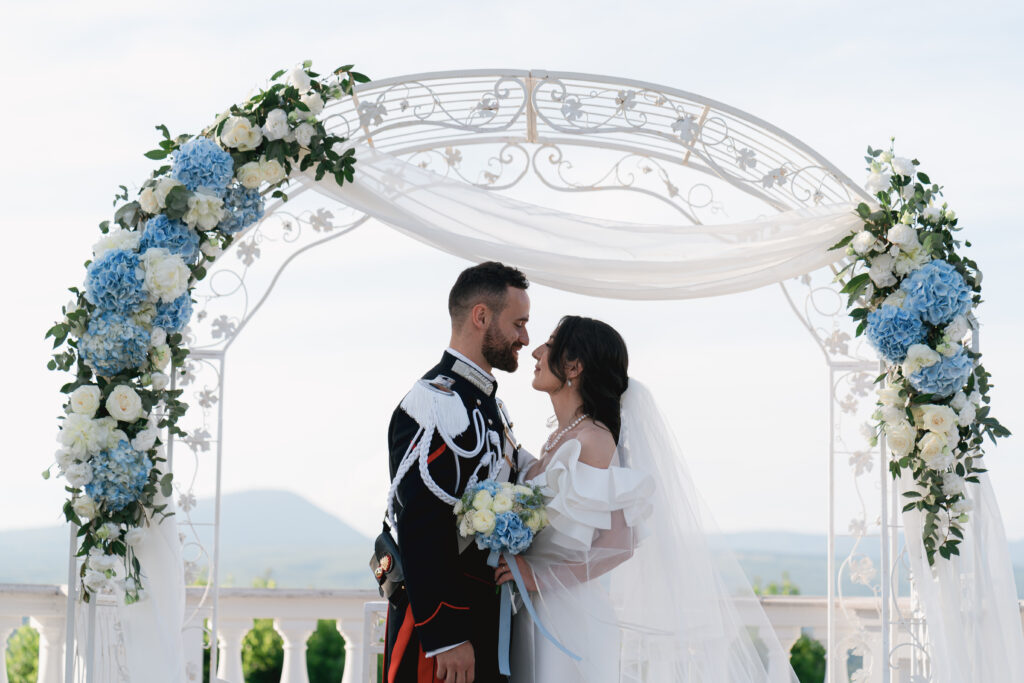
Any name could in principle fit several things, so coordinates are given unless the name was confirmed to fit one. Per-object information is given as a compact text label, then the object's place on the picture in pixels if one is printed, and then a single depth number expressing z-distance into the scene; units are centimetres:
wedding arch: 405
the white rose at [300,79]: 387
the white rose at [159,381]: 372
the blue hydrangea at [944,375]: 400
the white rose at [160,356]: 372
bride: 323
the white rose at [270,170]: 383
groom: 310
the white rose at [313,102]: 387
